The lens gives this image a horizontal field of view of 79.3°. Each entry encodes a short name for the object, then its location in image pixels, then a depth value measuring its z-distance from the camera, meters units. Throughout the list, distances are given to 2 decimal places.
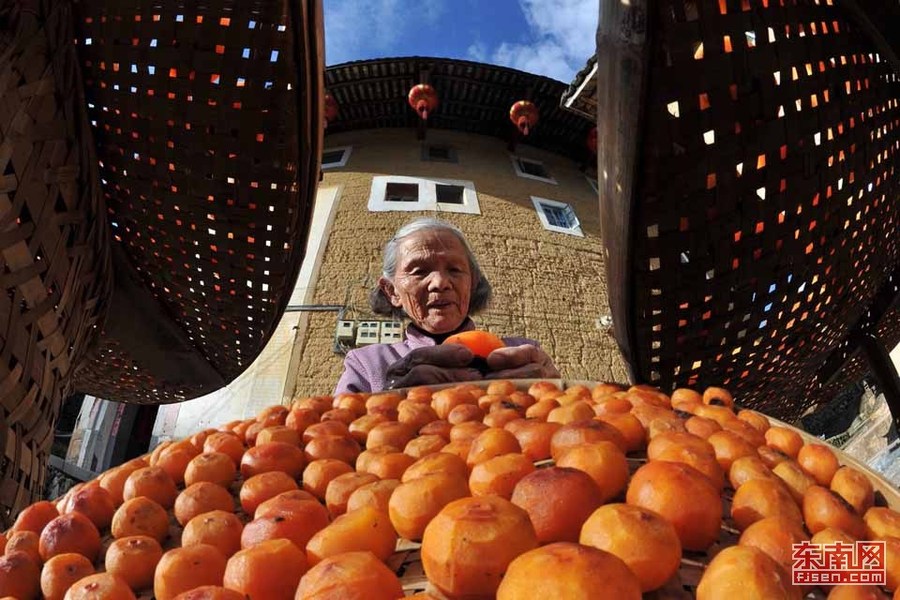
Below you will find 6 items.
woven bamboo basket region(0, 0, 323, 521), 0.86
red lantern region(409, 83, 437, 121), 7.45
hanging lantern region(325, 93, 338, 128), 7.37
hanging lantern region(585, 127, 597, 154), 8.13
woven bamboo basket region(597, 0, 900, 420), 0.80
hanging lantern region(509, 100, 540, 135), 7.76
